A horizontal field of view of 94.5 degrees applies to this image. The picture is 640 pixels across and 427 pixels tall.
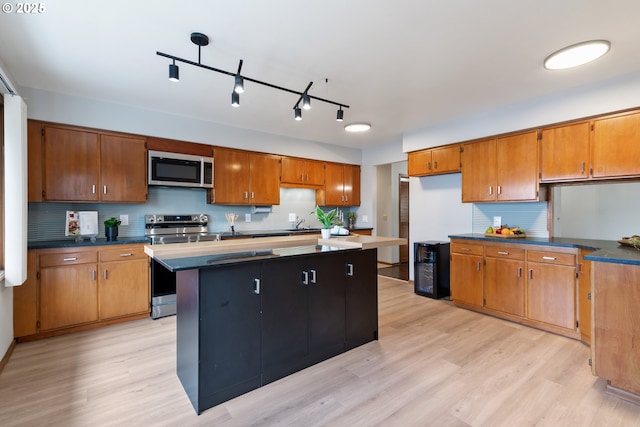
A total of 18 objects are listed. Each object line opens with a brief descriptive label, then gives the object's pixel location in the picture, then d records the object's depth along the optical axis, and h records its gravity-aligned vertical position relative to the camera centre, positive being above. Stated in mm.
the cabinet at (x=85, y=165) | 3191 +555
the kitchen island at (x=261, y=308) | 1938 -731
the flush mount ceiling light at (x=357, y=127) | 4402 +1280
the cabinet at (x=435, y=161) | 4289 +782
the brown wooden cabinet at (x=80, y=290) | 2967 -837
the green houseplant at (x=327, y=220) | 2970 -82
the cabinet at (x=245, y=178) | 4426 +550
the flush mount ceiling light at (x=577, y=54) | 2316 +1296
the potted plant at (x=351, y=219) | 6309 -152
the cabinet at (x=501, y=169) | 3508 +546
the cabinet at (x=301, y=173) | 5180 +718
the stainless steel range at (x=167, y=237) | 3646 -325
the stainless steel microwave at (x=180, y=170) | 3858 +586
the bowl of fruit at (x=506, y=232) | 3674 -269
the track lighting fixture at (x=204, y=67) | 2189 +1084
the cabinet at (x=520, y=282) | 3023 -815
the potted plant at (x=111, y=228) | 3498 -184
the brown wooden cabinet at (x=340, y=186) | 5803 +525
